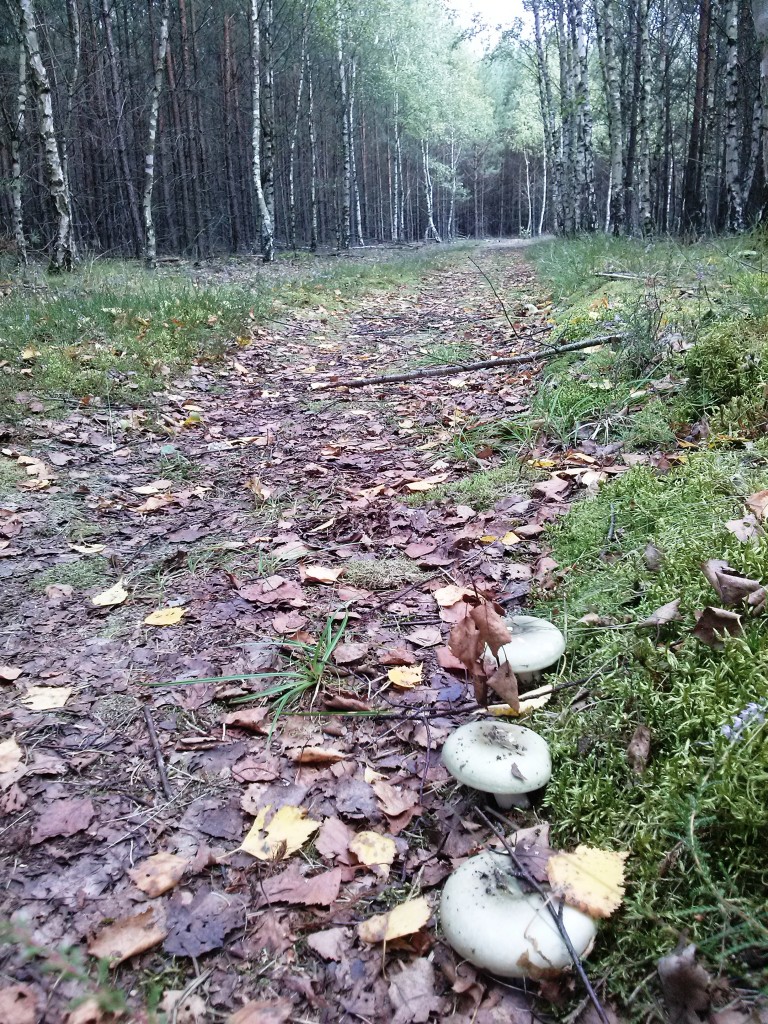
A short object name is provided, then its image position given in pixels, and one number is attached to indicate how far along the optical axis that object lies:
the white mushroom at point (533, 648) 0.63
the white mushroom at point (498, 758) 0.53
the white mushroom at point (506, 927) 0.43
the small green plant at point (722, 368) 1.05
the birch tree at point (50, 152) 7.20
